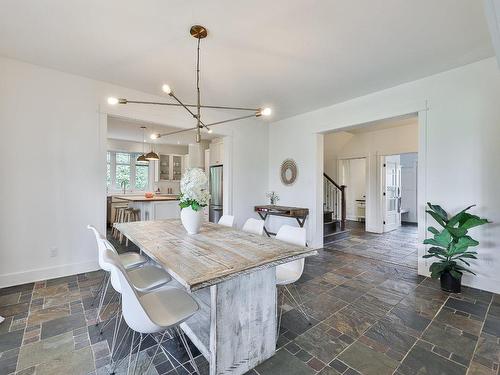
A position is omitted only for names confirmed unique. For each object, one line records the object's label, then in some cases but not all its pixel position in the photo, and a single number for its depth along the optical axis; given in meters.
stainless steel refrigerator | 5.57
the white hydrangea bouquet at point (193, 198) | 2.32
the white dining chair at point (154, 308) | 1.27
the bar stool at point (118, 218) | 5.51
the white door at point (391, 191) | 6.39
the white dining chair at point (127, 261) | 2.05
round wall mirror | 5.10
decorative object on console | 5.43
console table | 4.57
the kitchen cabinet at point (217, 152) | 5.60
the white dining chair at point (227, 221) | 3.18
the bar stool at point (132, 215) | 5.28
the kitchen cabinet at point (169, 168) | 7.71
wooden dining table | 1.42
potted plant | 2.66
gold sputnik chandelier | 2.23
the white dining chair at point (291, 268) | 2.08
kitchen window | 7.47
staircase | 5.37
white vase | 2.37
